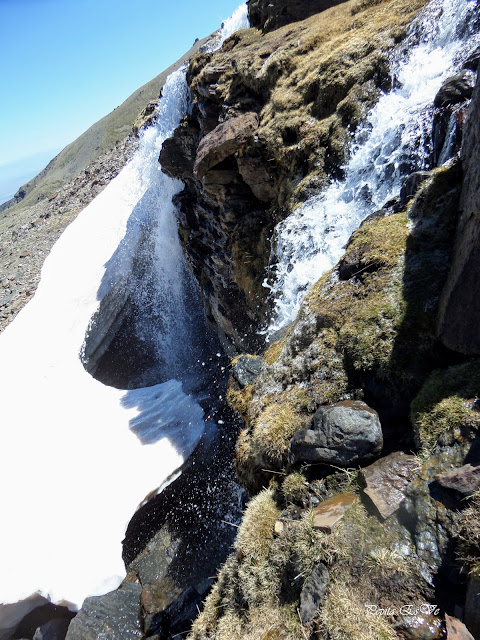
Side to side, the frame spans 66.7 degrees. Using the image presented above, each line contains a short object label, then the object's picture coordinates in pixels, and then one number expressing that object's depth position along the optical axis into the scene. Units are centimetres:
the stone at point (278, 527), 478
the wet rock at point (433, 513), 354
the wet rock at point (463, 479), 353
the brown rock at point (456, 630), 303
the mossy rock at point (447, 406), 414
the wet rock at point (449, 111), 752
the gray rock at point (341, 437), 482
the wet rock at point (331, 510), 423
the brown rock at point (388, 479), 414
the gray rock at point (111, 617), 1090
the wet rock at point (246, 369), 878
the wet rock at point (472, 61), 790
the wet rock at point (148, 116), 3172
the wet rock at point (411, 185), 681
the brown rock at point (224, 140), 1516
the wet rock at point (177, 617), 856
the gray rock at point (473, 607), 301
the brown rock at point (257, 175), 1507
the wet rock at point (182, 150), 2200
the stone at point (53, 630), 1227
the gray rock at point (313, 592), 387
